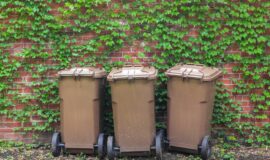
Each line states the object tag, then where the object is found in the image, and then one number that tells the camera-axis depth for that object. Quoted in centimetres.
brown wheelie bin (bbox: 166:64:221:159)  557
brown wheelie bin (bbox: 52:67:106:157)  566
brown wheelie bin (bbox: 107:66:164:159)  542
